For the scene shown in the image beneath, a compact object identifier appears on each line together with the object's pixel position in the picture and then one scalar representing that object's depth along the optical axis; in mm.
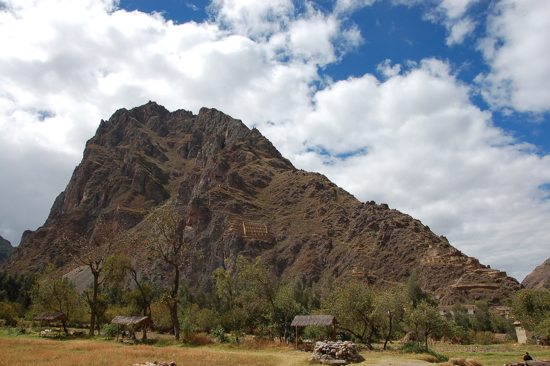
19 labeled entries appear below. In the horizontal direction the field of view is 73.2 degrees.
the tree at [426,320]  32562
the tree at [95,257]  44281
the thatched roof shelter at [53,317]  42906
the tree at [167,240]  41875
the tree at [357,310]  34656
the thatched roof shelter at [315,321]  32812
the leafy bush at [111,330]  43094
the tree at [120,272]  45500
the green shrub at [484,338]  47594
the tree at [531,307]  43281
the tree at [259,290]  40344
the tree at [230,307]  39969
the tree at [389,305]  33438
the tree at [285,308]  41375
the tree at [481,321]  61281
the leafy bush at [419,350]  26725
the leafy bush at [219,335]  37750
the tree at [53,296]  49188
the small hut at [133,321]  38469
